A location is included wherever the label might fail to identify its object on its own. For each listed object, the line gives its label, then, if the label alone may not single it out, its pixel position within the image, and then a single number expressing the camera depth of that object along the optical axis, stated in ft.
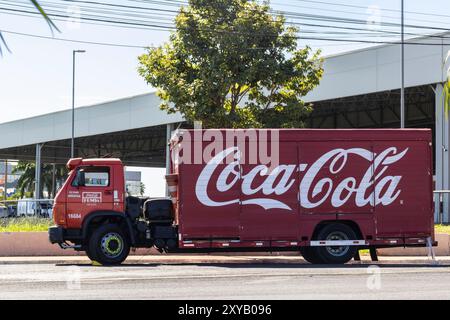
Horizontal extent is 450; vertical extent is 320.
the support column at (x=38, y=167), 197.32
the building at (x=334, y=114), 119.85
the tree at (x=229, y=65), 90.53
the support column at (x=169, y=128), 161.17
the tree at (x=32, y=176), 316.60
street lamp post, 166.46
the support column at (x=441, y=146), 118.93
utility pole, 109.09
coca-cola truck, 57.31
